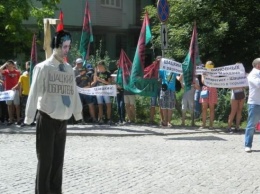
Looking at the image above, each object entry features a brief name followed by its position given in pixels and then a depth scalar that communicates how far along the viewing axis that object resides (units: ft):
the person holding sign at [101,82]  53.57
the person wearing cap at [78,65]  53.31
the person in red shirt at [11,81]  54.08
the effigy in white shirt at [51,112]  21.74
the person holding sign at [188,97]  51.88
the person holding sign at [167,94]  51.08
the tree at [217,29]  84.94
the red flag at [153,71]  52.31
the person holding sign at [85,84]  53.83
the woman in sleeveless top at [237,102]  48.75
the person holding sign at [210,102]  50.60
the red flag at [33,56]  54.04
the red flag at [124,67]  54.08
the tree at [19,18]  78.69
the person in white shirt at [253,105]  37.51
